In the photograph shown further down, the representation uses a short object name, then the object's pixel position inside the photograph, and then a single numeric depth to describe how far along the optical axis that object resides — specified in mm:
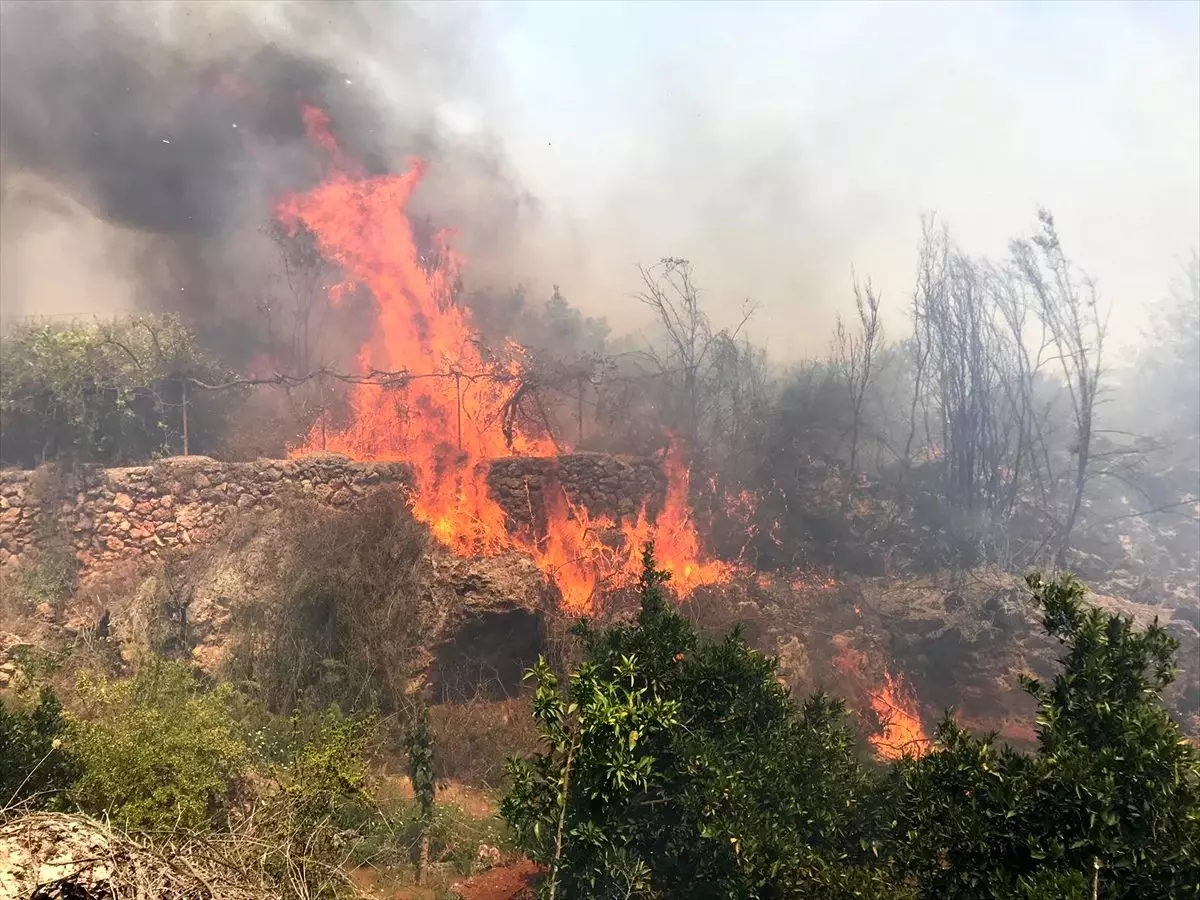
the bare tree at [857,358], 28397
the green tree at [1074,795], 4855
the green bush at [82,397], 20047
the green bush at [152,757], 8062
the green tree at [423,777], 10977
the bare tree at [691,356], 30750
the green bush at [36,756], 7781
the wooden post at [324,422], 23077
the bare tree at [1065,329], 27469
